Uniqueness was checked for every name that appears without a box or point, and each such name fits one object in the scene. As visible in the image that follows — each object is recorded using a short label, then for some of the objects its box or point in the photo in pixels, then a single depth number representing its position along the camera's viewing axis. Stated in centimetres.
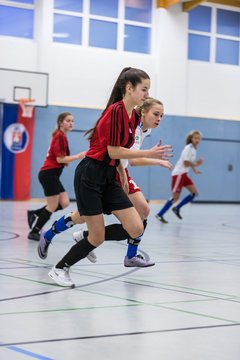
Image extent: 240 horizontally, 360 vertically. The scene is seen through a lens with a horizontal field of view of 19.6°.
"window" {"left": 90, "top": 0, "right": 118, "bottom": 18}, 2155
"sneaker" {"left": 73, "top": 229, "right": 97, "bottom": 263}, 633
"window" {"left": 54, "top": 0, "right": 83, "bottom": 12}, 2103
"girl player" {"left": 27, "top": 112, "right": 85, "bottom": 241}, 856
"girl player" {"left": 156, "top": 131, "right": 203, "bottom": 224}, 1317
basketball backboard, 1983
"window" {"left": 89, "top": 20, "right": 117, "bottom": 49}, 2167
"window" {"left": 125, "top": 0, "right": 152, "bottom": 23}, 2216
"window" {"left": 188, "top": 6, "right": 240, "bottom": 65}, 2336
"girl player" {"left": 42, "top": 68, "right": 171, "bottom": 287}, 500
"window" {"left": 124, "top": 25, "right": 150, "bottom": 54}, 2230
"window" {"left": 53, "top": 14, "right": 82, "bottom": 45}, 2108
